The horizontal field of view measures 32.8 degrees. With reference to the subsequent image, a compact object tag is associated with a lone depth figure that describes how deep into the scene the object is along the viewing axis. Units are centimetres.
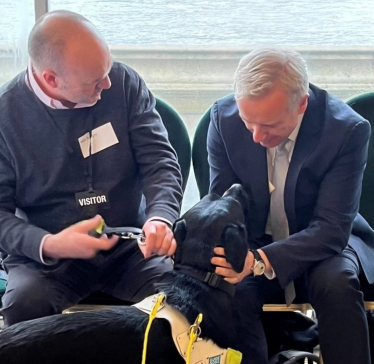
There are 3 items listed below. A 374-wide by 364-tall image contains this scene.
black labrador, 175
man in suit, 203
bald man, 210
